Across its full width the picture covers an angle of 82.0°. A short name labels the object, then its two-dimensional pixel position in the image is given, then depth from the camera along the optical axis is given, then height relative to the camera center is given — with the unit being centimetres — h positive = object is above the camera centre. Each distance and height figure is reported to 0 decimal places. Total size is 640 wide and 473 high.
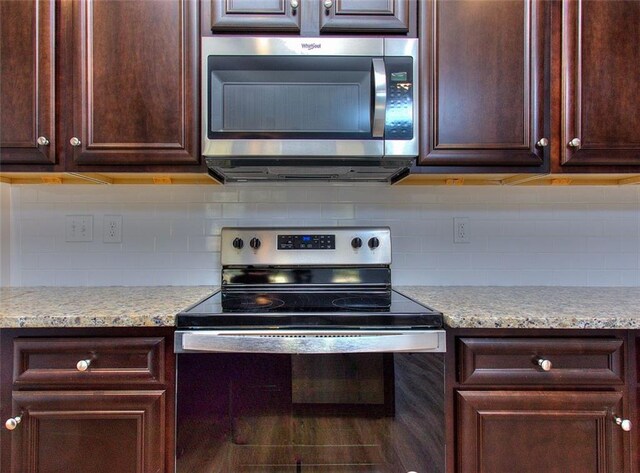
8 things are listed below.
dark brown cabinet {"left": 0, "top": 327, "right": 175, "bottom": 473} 105 -47
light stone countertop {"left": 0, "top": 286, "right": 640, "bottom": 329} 104 -22
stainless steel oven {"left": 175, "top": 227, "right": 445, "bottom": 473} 105 -46
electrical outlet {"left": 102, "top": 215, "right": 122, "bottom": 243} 165 +4
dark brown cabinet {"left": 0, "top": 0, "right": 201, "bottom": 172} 128 +55
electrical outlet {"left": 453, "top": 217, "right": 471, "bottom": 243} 167 +4
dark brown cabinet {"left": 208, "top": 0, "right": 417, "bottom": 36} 129 +78
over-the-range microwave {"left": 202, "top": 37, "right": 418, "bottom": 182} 123 +47
